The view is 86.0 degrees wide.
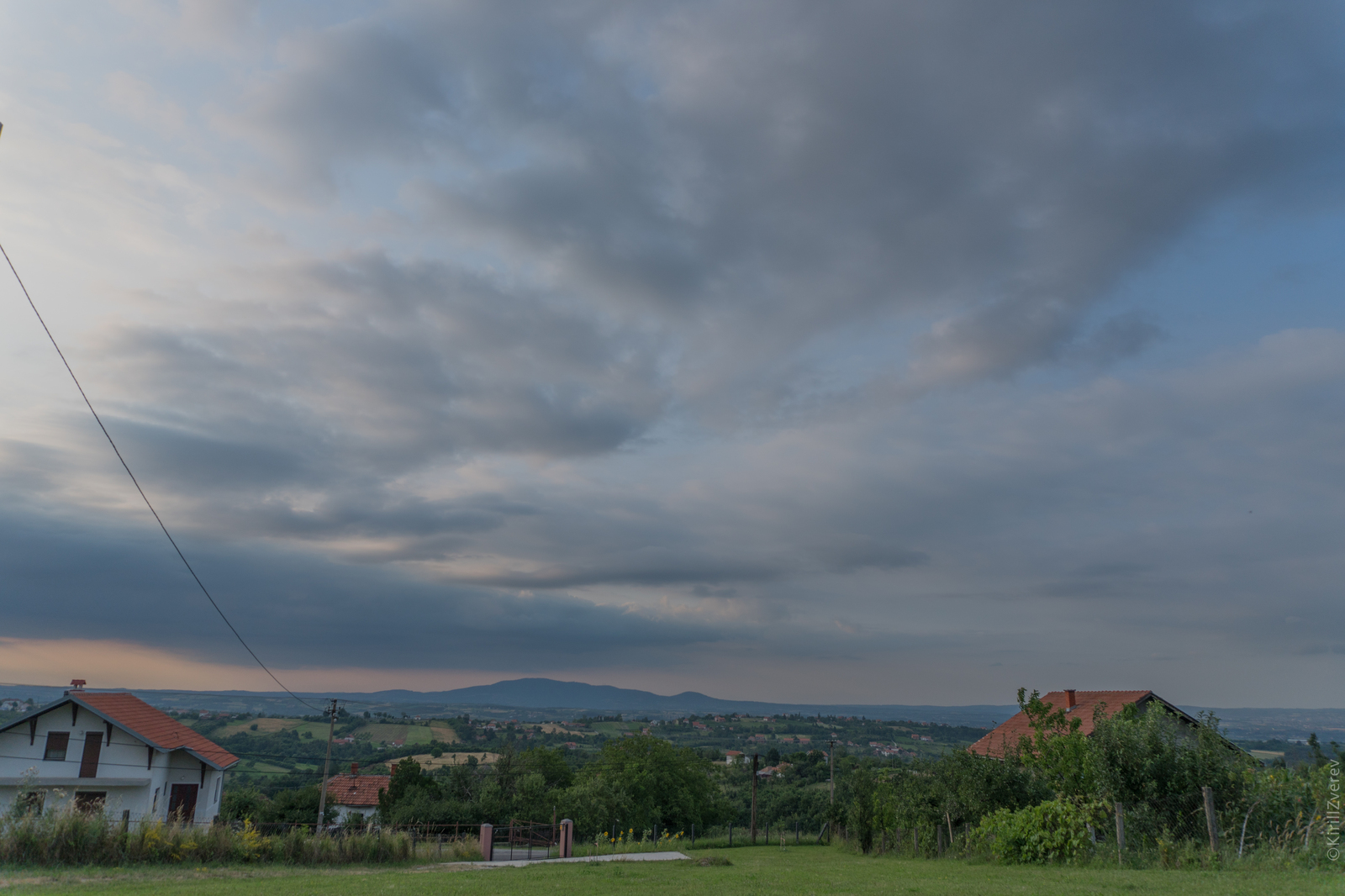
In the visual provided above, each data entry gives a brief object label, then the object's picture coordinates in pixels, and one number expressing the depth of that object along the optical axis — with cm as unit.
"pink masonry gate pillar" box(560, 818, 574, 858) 3059
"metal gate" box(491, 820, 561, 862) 3086
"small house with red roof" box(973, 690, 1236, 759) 3981
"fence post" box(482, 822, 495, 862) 2790
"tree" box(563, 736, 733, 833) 4894
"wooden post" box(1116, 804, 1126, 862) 1742
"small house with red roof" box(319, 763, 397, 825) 5678
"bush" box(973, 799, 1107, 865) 1894
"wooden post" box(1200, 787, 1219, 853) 1631
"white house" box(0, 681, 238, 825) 3569
